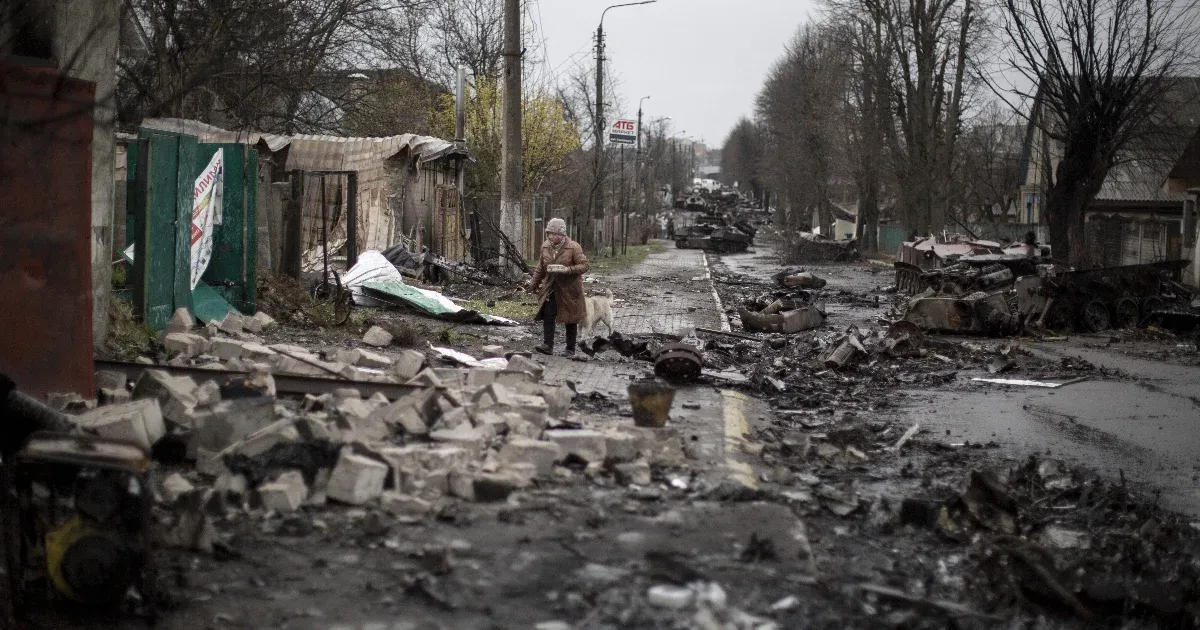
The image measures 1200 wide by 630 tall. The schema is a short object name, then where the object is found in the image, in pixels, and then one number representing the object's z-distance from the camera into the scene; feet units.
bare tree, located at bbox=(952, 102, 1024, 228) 191.42
